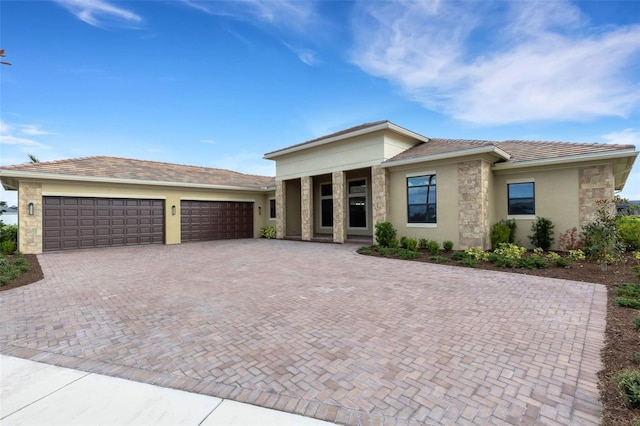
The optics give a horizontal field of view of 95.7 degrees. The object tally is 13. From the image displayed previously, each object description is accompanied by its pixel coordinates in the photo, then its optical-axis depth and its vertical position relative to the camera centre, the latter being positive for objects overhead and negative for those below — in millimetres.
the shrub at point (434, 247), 11727 -1417
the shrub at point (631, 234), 11109 -915
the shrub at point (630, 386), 2518 -1628
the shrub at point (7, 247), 12414 -1305
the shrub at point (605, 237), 8336 -772
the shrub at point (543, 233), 11352 -859
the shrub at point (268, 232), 19781 -1221
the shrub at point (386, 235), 13038 -1005
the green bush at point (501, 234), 11367 -877
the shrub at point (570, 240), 10805 -1114
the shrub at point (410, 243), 12297 -1335
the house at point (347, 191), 11336 +1107
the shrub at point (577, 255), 9656 -1489
